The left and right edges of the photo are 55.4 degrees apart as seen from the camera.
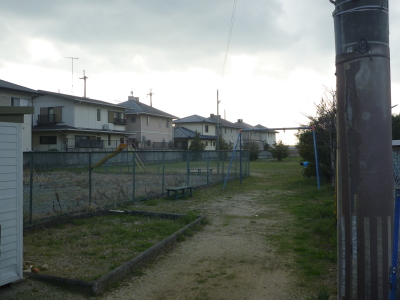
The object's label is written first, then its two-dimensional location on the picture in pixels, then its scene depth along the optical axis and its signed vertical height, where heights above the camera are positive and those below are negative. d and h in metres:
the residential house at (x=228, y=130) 63.57 +4.69
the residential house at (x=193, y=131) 54.91 +4.06
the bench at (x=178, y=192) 13.43 -1.30
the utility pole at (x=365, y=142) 2.82 +0.10
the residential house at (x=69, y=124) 35.00 +3.34
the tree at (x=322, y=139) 14.95 +0.85
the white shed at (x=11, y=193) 4.77 -0.44
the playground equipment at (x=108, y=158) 10.81 -0.17
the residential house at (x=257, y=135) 65.55 +4.12
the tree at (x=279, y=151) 51.84 +0.71
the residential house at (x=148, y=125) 44.75 +3.94
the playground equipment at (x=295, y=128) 16.86 +1.23
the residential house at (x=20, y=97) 27.86 +4.69
